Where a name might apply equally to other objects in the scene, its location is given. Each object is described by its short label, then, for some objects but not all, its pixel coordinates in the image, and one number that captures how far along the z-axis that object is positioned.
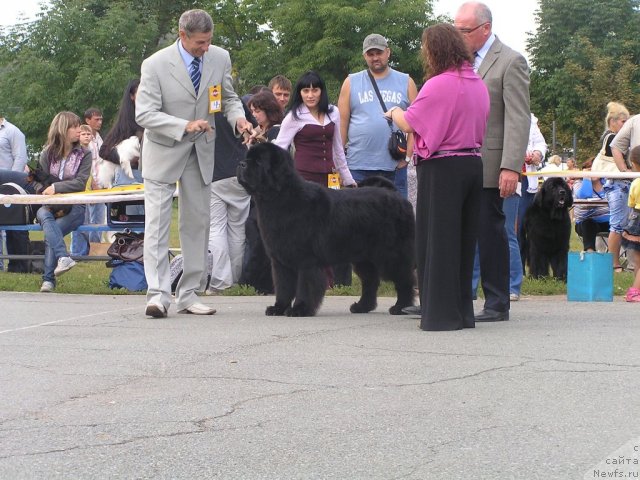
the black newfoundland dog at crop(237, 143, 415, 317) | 8.84
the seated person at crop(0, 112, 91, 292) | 12.23
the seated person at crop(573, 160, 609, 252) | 15.80
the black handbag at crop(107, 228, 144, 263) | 11.80
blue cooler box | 10.51
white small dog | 12.89
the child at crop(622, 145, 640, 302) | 10.92
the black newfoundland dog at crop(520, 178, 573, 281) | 12.36
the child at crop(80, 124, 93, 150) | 13.62
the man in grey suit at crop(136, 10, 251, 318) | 8.84
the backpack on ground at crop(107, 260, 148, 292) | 11.94
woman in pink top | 7.84
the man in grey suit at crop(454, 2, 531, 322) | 8.47
